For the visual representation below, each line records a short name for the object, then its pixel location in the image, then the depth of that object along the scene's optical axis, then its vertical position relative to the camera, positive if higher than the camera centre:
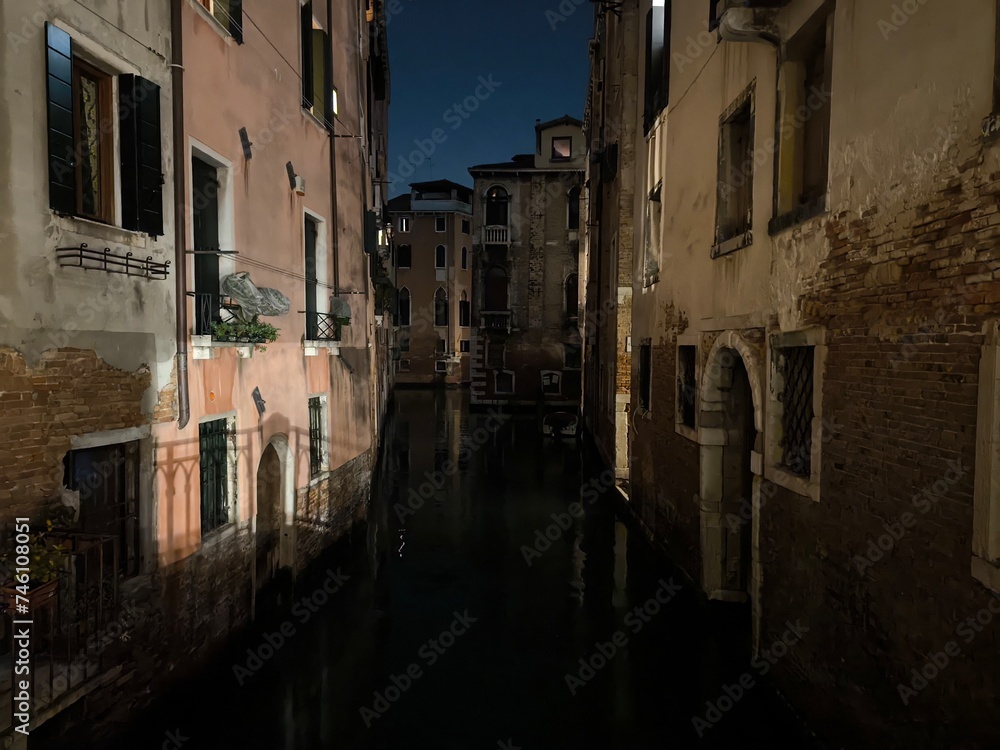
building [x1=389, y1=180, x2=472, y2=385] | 41.06 +4.20
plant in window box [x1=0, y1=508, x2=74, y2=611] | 4.08 -1.46
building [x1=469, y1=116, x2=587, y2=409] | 29.48 +3.78
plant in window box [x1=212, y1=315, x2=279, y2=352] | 6.53 +0.17
